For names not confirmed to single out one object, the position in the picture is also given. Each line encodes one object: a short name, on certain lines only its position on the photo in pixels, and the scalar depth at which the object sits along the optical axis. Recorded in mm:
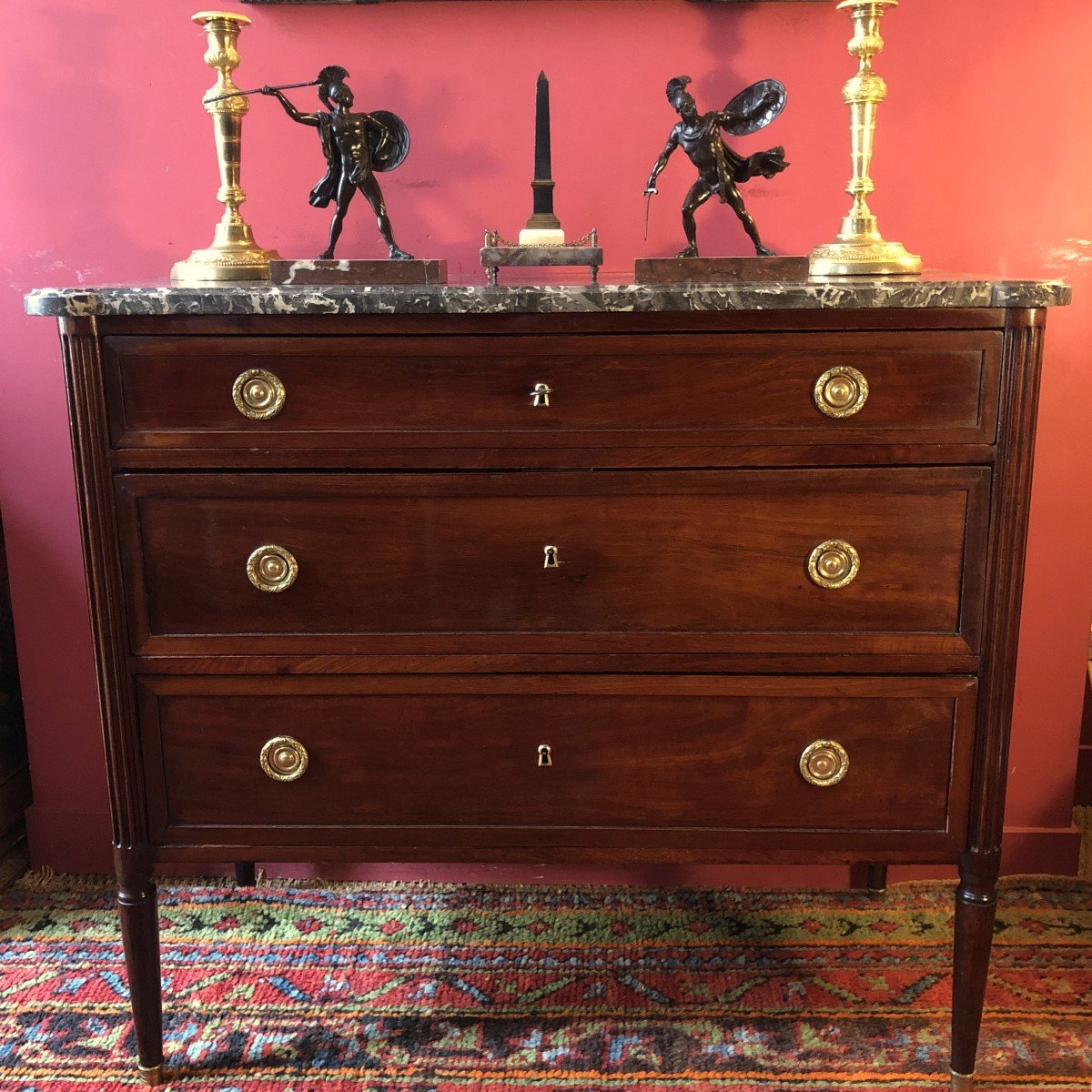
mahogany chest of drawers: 1214
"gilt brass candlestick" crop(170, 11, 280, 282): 1419
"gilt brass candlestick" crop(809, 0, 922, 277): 1400
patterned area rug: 1466
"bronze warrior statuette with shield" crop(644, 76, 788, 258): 1409
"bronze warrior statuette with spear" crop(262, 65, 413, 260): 1408
